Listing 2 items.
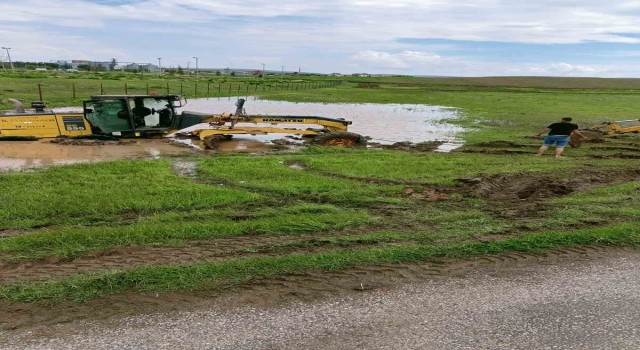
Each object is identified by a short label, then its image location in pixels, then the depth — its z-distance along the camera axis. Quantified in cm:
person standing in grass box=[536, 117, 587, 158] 1723
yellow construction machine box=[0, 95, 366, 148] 1944
